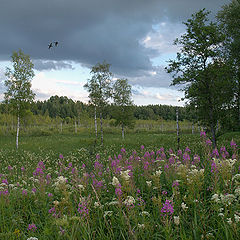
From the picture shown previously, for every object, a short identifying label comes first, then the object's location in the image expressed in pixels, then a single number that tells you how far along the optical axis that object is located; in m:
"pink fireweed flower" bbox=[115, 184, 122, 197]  3.13
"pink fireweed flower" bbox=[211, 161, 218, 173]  4.11
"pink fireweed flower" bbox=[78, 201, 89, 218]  3.30
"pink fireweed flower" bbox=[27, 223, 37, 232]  3.70
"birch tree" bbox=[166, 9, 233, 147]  18.11
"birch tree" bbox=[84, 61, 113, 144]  32.72
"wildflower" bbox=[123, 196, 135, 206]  3.11
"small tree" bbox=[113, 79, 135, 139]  41.69
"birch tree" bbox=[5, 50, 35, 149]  30.81
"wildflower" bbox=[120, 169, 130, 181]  3.39
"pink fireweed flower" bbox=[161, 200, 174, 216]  2.96
